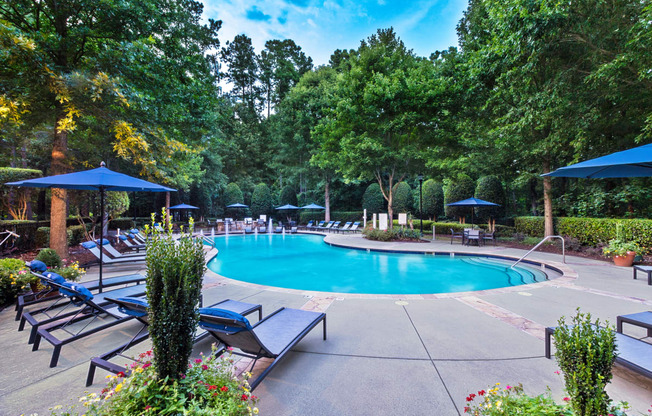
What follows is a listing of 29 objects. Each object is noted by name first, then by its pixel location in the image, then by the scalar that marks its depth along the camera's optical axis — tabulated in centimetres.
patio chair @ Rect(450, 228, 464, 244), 1424
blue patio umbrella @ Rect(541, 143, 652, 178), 388
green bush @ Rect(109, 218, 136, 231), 1331
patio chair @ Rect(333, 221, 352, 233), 1979
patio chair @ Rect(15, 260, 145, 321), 366
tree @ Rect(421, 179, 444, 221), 1986
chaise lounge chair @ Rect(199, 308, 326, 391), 217
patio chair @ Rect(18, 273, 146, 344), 311
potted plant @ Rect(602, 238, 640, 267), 698
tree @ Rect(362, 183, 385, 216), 2273
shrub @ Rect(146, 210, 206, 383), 171
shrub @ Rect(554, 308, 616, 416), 131
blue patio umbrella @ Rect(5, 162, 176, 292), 442
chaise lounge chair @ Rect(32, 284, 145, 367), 266
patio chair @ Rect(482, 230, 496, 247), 1190
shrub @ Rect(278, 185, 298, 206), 2561
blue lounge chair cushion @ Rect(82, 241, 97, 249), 631
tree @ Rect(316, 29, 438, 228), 1368
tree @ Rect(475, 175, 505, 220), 1554
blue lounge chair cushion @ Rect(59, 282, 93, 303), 311
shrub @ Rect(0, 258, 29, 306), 417
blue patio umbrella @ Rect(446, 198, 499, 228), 1281
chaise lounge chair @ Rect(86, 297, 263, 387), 219
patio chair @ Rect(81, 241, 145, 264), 636
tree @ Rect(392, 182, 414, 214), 2179
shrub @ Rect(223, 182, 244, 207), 2616
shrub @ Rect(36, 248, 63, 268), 509
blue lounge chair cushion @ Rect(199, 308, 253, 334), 212
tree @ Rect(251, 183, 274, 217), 2609
